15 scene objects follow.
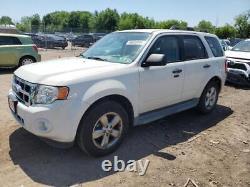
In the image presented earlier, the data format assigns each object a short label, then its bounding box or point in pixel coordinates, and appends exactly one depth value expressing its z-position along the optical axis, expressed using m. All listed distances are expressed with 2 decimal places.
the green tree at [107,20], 58.01
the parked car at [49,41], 18.88
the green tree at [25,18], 76.79
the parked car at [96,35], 22.26
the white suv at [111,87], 2.60
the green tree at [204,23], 67.28
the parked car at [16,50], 8.08
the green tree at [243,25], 40.49
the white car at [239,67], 6.62
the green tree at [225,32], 40.42
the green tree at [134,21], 51.97
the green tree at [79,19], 73.00
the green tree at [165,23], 47.19
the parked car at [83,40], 21.73
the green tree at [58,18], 74.34
